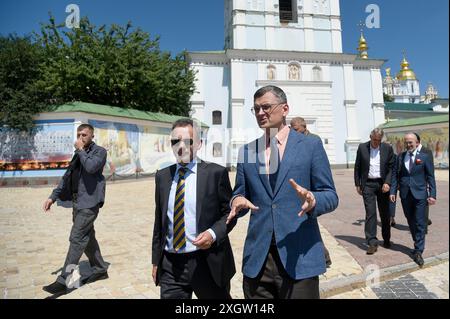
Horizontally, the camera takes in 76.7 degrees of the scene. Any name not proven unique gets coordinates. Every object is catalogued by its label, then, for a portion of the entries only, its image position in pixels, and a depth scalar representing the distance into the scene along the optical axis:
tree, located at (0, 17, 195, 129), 15.13
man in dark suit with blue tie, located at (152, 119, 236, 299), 2.00
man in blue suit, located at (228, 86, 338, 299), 1.69
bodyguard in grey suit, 3.31
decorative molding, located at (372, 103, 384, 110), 30.02
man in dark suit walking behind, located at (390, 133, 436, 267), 3.41
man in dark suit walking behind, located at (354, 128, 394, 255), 4.58
